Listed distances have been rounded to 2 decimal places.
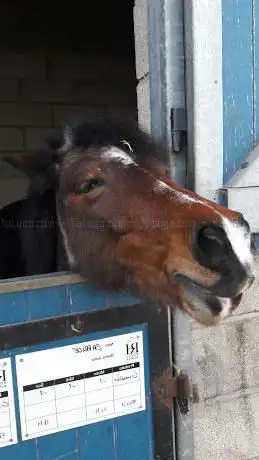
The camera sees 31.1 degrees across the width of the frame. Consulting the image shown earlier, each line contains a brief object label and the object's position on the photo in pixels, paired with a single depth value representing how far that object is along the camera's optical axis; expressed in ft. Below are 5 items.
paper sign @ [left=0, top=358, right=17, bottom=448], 4.29
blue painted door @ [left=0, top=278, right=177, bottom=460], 4.35
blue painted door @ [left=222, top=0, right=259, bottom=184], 5.35
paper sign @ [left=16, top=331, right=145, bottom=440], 4.43
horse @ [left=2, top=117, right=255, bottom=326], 3.68
